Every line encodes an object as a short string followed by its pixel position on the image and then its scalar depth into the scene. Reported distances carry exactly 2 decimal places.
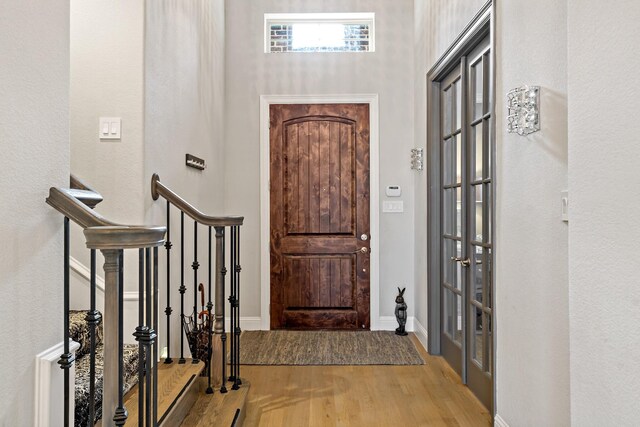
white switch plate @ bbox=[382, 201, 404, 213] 4.59
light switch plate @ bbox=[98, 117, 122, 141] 2.56
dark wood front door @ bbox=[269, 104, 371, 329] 4.62
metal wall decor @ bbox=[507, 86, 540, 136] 2.03
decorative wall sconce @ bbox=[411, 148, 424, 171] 4.20
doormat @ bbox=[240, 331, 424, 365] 3.70
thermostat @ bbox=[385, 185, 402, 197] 4.57
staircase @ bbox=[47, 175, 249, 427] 1.25
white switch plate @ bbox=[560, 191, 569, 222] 1.80
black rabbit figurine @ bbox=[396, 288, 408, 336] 4.41
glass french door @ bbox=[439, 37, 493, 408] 2.80
